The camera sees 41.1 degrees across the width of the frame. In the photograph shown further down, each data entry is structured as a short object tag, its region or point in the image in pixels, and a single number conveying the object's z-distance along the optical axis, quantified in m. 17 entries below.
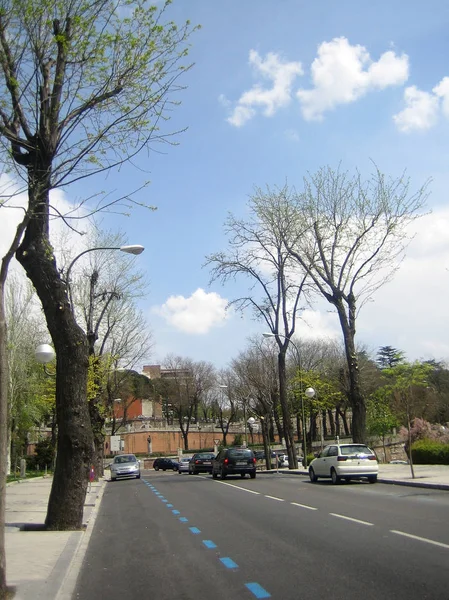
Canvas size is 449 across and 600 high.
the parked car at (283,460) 52.95
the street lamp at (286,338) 35.39
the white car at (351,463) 22.66
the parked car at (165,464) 61.59
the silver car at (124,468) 40.61
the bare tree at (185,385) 85.56
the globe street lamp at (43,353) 16.75
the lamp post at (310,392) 33.03
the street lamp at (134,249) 15.00
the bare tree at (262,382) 45.22
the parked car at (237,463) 31.22
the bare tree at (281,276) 34.56
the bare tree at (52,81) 9.32
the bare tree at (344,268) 28.58
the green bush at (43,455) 52.09
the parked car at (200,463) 44.03
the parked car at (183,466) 50.69
